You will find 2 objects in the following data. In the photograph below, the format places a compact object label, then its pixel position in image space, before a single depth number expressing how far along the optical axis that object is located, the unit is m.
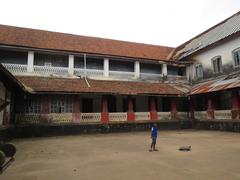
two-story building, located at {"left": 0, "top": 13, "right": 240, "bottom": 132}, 15.80
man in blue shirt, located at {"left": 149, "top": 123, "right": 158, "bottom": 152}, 9.12
